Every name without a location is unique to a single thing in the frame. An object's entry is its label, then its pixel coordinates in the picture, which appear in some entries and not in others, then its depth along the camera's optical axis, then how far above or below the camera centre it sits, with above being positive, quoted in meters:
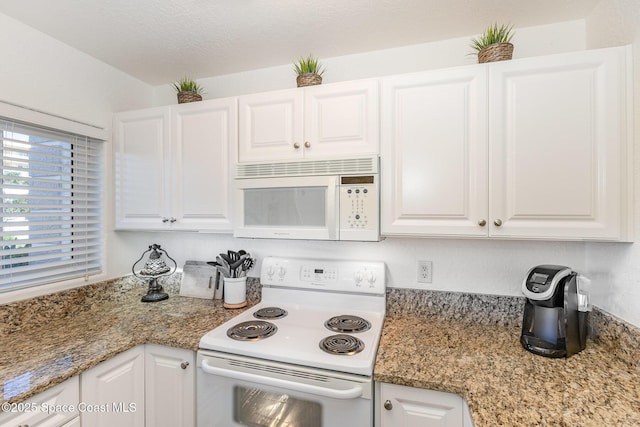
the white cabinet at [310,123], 1.48 +0.49
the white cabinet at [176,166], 1.75 +0.31
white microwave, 1.45 +0.07
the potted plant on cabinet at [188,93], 1.85 +0.77
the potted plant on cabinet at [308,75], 1.59 +0.76
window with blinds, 1.52 +0.05
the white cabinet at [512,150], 1.19 +0.29
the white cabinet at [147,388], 1.31 -0.84
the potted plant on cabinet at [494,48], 1.32 +0.76
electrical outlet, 1.69 -0.33
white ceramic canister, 1.85 -0.49
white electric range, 1.17 -0.63
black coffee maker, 1.19 -0.41
